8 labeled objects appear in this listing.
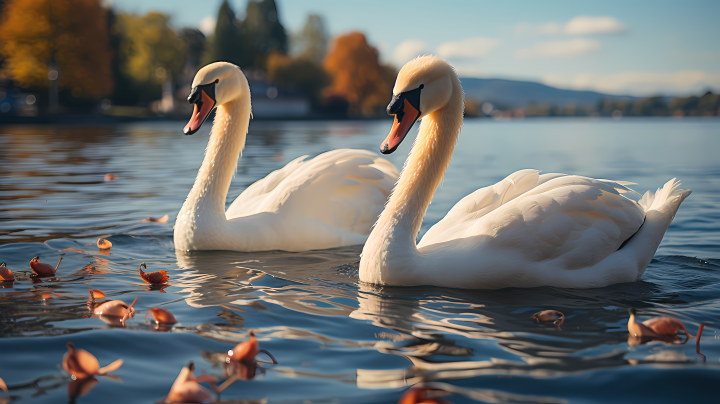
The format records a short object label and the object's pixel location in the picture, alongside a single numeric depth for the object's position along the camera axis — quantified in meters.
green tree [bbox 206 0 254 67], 77.62
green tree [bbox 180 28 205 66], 85.56
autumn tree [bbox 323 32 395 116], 78.50
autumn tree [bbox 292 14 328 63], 115.50
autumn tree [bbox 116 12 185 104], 62.74
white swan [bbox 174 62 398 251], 5.93
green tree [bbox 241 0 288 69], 93.94
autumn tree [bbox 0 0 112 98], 45.19
